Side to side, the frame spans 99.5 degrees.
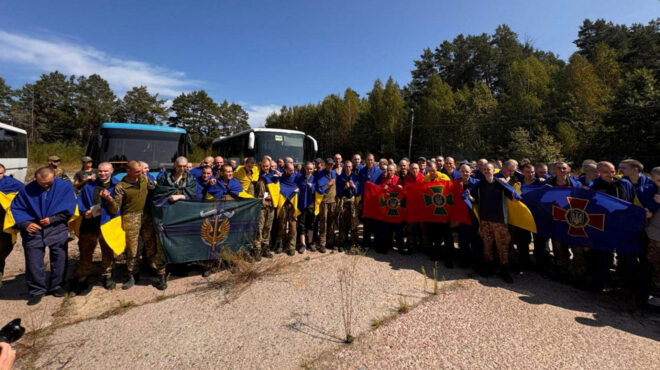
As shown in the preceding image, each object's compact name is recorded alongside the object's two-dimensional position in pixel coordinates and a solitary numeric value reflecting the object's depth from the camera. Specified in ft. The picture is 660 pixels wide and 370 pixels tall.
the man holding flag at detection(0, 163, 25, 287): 13.55
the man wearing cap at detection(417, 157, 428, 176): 21.18
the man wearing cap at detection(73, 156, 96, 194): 18.11
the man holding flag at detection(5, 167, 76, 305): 12.63
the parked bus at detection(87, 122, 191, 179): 26.30
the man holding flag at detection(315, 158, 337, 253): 19.97
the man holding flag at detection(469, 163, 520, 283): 15.40
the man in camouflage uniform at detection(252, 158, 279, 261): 18.39
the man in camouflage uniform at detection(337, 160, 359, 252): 20.70
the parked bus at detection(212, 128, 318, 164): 35.73
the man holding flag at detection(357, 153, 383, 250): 20.73
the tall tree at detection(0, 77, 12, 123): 157.55
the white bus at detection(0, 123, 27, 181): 44.49
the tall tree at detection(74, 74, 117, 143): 169.37
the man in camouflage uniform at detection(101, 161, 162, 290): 14.14
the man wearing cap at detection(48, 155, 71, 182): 19.99
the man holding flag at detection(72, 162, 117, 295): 13.92
